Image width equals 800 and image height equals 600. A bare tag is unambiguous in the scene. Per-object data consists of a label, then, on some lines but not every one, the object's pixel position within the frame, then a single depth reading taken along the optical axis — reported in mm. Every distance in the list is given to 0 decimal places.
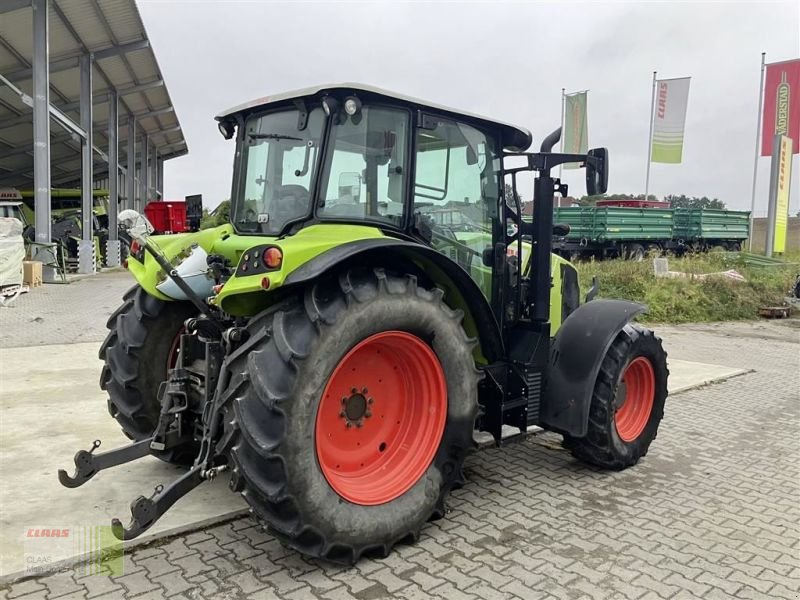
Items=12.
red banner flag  21562
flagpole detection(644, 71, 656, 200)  24766
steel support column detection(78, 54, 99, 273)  18094
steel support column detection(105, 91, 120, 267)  21844
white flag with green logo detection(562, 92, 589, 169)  23859
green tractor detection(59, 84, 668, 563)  2658
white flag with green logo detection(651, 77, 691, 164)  24062
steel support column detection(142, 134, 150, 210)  31156
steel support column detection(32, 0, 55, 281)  14195
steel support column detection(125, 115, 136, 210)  26484
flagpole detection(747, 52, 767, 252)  23094
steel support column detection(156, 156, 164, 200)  39281
